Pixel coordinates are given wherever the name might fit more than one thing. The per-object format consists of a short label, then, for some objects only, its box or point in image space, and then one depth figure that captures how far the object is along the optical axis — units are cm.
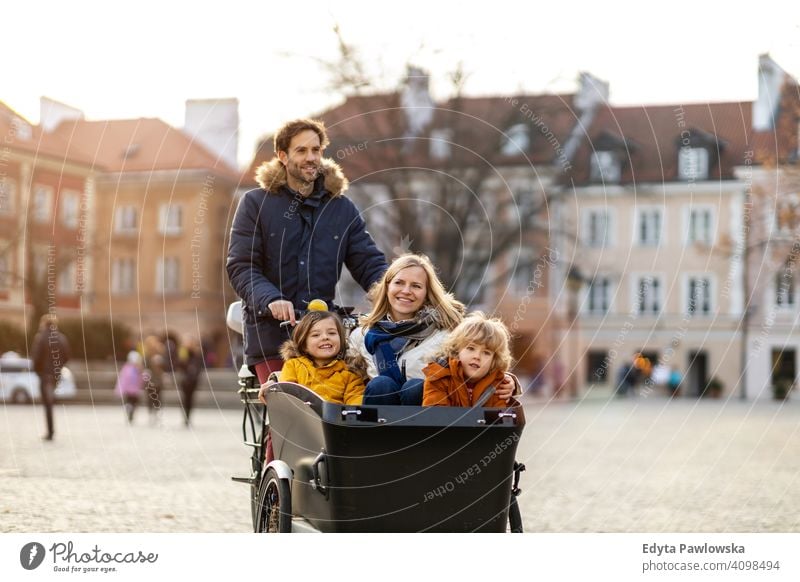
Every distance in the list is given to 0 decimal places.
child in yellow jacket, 568
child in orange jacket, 529
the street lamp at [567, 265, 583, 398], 3012
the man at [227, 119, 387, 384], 641
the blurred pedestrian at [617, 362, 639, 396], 4912
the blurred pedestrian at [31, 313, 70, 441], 1558
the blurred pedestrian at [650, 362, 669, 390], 5214
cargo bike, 518
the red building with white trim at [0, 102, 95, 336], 1830
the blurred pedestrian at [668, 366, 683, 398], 4853
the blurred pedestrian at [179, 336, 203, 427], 2050
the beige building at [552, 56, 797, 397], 2992
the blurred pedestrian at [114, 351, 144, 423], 2216
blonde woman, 562
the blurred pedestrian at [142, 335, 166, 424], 2233
